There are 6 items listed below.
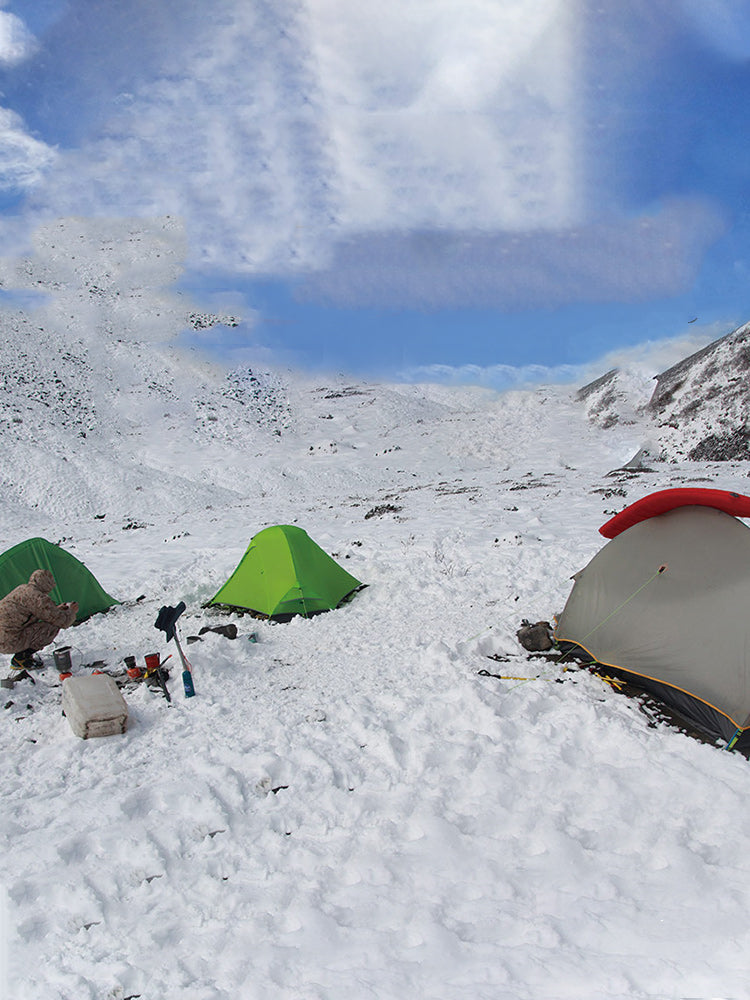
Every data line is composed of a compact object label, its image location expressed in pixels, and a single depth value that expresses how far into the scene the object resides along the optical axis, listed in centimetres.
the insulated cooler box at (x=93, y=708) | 622
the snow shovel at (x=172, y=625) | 728
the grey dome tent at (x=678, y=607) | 622
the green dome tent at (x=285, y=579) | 1022
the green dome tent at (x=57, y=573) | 1015
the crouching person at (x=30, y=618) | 771
